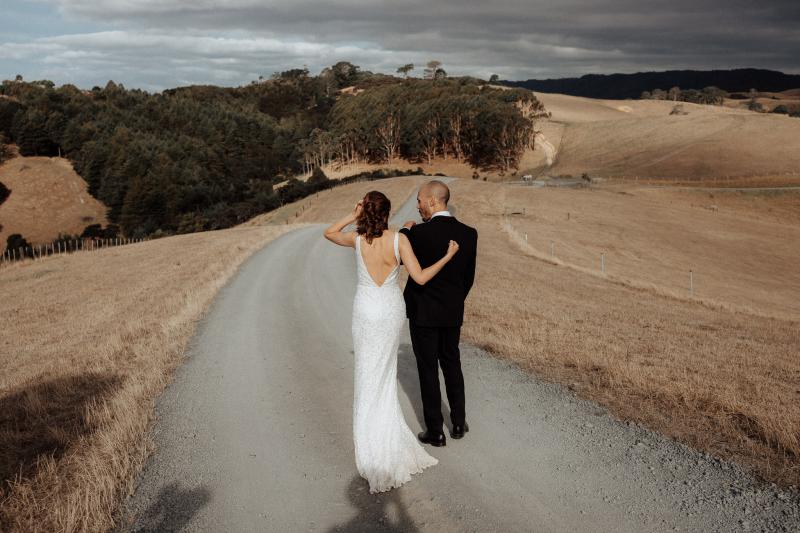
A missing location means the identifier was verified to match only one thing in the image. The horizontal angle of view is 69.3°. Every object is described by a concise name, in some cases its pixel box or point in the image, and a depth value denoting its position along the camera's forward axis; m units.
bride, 5.72
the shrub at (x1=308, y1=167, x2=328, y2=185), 99.28
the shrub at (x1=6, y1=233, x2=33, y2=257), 75.62
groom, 6.17
